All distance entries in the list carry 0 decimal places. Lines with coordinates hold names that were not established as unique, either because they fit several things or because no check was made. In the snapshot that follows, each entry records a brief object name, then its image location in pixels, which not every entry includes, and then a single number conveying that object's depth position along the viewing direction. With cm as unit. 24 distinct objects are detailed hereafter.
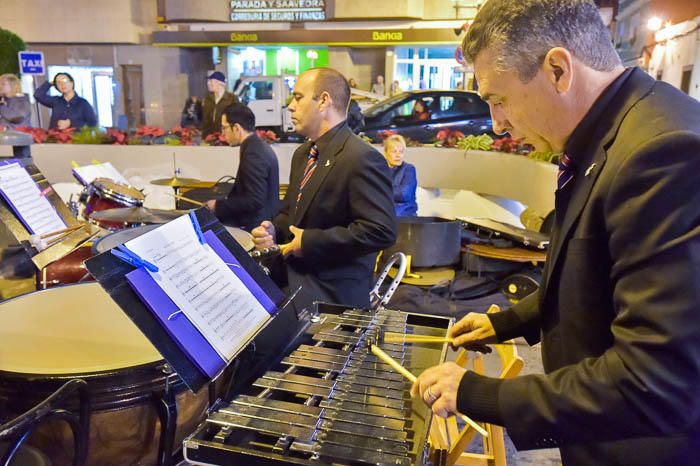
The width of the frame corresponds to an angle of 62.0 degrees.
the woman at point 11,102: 727
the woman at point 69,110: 786
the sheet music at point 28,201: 246
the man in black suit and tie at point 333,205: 255
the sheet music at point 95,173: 427
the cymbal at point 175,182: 582
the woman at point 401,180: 599
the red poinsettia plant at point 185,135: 765
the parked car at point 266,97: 1328
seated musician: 414
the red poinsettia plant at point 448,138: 777
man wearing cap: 720
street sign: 920
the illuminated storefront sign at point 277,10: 1638
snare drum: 403
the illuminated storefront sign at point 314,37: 1582
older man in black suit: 93
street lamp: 703
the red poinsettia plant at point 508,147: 693
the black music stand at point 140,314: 118
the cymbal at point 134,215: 361
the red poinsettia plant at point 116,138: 770
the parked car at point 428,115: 938
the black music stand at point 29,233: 237
